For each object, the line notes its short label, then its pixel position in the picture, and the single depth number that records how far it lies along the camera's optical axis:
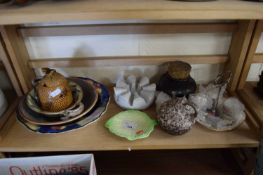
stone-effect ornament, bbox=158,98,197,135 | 0.69
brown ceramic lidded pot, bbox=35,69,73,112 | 0.72
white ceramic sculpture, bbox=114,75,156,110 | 0.82
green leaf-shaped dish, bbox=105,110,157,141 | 0.73
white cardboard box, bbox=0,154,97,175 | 0.75
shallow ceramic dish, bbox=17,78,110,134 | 0.74
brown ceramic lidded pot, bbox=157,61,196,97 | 0.82
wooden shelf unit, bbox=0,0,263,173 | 0.55
